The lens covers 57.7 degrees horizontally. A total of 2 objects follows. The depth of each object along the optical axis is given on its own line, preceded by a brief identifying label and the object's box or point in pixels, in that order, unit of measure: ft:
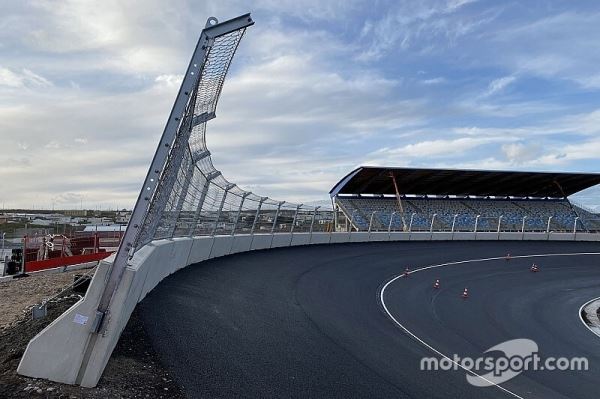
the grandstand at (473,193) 148.05
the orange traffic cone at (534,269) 62.20
